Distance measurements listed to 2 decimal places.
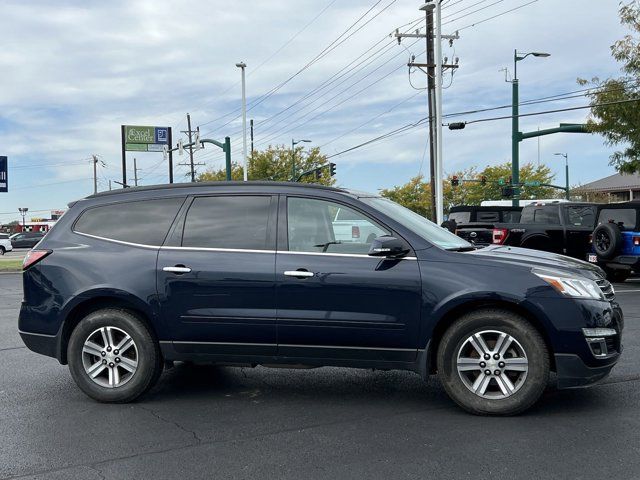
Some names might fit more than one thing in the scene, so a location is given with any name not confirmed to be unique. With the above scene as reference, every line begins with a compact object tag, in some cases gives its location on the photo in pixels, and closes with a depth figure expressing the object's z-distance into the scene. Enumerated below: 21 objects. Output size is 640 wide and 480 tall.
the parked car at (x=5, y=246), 44.62
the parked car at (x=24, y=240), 54.34
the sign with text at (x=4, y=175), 31.76
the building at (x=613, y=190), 58.69
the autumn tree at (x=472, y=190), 62.72
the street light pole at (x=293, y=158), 50.98
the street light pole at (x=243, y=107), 37.94
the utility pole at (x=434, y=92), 22.89
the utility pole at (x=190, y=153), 57.12
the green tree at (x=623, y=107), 19.73
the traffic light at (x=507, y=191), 37.37
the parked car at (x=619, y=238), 13.59
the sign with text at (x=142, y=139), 59.19
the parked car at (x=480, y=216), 18.94
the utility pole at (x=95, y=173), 76.44
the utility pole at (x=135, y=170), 83.44
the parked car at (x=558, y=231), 15.98
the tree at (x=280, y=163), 54.84
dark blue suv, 4.67
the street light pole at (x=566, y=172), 54.61
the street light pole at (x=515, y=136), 30.88
